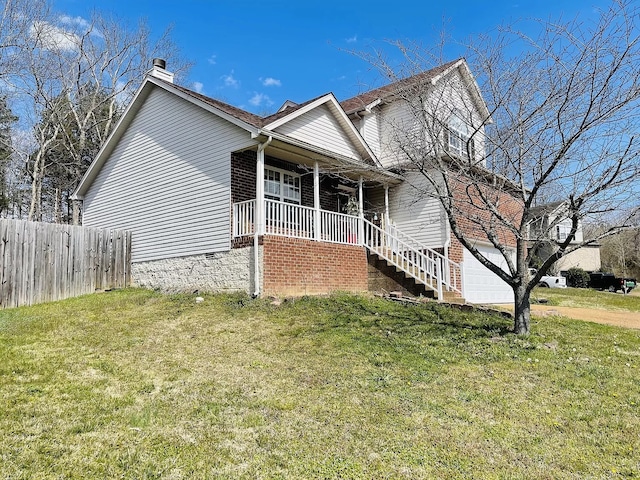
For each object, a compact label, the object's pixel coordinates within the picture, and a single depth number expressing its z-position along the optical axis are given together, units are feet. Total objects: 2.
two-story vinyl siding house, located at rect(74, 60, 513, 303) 35.70
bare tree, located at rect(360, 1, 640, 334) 22.26
